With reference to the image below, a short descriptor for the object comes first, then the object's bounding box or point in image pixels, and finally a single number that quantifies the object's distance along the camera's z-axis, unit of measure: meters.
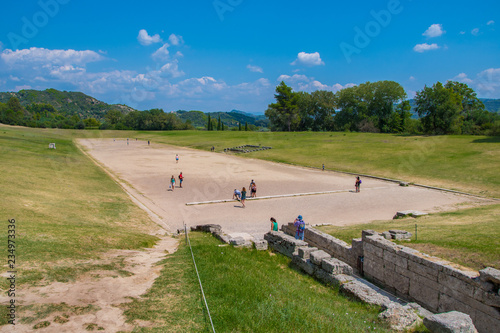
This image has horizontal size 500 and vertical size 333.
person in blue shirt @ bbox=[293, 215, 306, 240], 13.94
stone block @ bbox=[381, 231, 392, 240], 12.76
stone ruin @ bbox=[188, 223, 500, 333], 6.91
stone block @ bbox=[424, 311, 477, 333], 5.91
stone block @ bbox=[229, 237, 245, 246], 12.33
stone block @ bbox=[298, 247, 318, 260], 10.73
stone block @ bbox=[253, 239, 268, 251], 12.52
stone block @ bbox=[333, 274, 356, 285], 8.94
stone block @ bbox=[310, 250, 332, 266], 9.99
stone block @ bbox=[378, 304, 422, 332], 6.59
